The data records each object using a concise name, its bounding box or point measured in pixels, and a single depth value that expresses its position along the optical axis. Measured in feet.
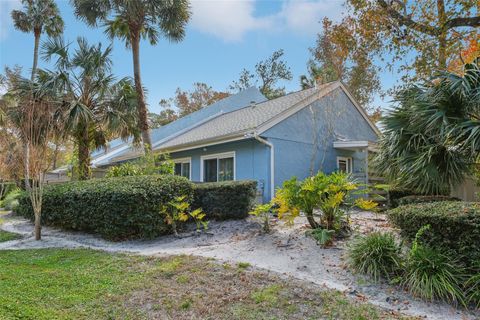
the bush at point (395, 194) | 34.17
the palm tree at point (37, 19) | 77.87
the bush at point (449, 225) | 14.42
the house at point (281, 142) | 38.83
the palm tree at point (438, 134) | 20.89
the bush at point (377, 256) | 15.95
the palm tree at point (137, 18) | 44.45
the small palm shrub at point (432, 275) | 13.93
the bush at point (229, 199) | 28.78
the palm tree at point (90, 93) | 40.22
